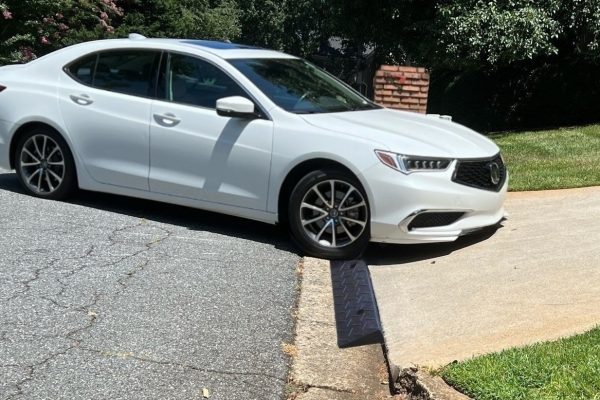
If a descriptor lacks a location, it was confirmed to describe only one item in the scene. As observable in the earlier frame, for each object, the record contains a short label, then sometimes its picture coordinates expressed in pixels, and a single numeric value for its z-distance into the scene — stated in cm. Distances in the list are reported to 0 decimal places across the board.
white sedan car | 593
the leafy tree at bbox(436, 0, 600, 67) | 1368
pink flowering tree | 1573
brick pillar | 1006
